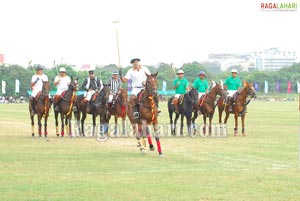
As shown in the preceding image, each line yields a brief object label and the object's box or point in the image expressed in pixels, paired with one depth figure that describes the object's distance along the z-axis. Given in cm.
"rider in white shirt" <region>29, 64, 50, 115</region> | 2708
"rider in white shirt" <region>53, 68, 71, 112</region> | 2802
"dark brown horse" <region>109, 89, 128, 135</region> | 2856
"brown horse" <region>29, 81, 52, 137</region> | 2680
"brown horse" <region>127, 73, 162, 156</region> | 1986
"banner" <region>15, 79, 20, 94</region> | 12028
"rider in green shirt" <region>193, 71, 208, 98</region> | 3002
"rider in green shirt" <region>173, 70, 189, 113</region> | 2928
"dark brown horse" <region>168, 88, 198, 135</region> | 2830
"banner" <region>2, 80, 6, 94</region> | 12281
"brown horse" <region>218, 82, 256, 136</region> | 2886
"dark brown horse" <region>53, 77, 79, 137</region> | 2753
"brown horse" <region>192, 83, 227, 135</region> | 2867
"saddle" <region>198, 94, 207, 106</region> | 2891
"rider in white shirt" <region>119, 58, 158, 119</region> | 2127
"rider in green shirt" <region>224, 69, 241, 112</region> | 3031
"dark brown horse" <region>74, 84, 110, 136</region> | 2777
